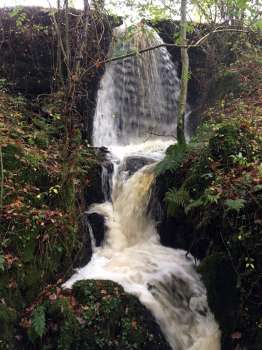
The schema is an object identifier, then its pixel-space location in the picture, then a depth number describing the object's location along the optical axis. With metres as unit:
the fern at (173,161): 7.74
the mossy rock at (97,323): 5.23
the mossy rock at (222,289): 5.66
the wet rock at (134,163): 9.51
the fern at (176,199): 6.88
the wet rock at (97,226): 8.02
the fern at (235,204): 5.35
